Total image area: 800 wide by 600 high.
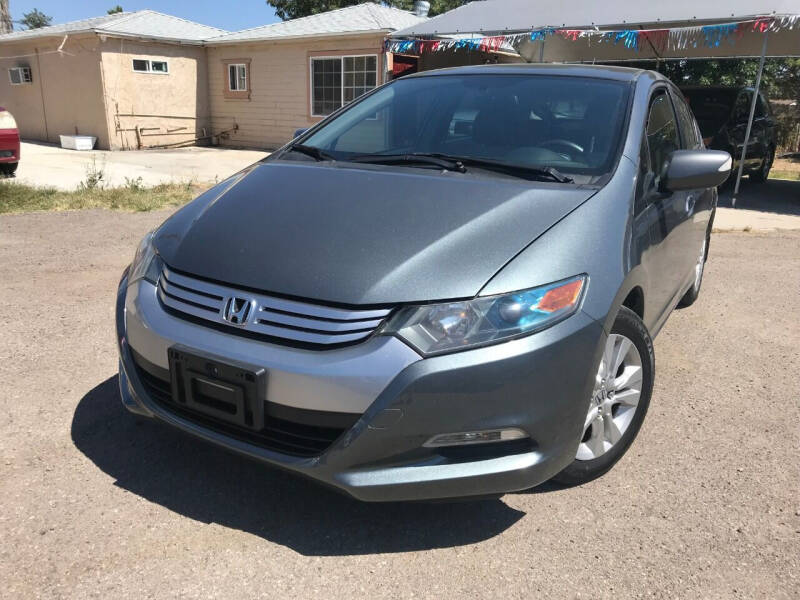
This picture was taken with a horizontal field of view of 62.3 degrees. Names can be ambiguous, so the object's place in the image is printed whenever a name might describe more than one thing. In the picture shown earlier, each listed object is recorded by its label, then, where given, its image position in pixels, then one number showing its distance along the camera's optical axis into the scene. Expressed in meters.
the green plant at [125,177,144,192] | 9.36
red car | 9.60
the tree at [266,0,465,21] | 33.69
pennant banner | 9.70
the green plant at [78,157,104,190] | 9.50
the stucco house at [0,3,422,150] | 16.39
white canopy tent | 9.95
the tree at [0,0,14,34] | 20.70
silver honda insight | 2.02
